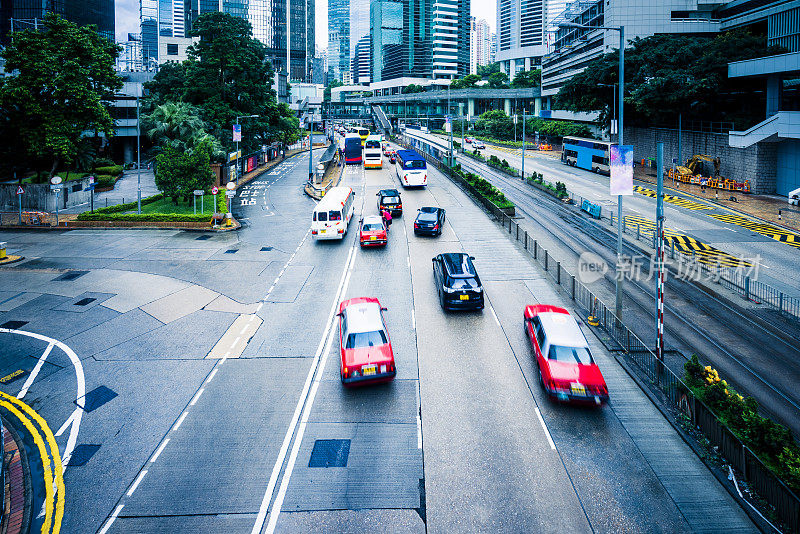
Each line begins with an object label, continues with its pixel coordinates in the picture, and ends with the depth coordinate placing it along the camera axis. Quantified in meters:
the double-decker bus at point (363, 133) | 92.40
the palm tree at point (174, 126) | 52.64
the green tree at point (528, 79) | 151.38
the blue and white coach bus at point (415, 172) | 52.97
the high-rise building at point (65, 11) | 108.12
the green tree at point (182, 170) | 44.47
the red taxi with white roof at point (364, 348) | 16.19
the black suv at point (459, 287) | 22.39
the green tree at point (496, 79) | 171.84
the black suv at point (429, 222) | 35.06
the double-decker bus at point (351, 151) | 73.75
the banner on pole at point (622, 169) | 18.95
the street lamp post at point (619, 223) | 20.48
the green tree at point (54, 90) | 44.78
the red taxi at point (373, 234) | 32.66
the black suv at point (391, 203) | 41.19
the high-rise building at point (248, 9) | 189.64
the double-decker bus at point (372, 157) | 67.94
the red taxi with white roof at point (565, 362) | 15.24
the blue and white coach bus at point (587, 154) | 64.94
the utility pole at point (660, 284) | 17.45
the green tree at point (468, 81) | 168.38
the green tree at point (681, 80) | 55.97
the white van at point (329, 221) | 34.16
